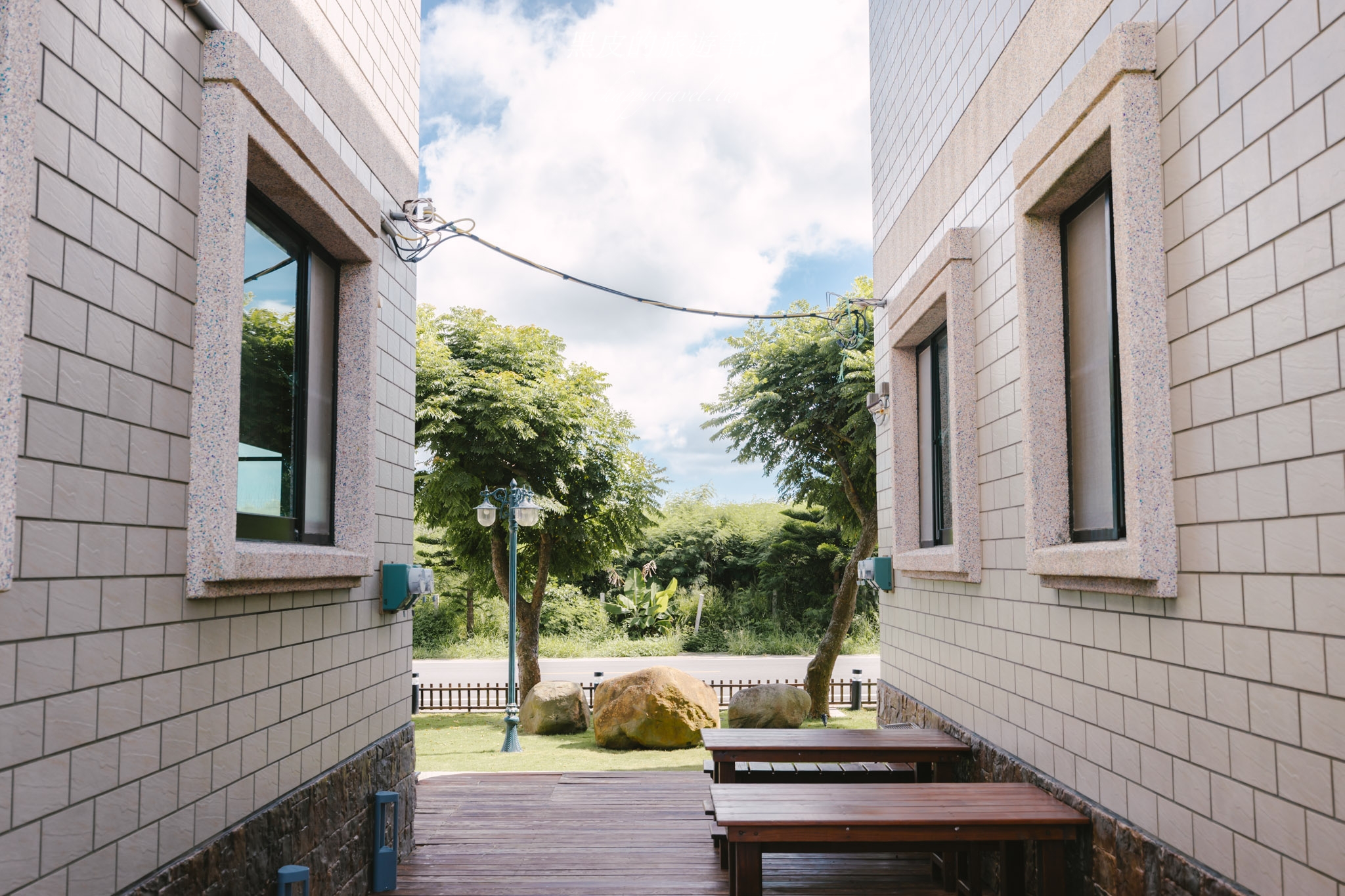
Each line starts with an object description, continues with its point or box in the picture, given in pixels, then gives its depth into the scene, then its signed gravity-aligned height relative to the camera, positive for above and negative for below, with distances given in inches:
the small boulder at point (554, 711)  501.0 -90.3
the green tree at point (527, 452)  537.3 +52.7
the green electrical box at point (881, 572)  277.7 -9.3
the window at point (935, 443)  243.6 +26.2
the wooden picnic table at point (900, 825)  138.2 -41.7
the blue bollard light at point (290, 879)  139.6 -49.9
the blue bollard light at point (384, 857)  192.2 -64.0
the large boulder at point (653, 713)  426.0 -77.5
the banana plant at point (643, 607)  984.3 -69.1
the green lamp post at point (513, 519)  444.5 +11.3
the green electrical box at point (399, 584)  201.9 -9.2
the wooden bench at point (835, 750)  197.3 -45.5
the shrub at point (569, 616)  989.2 -78.3
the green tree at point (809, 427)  509.4 +62.7
